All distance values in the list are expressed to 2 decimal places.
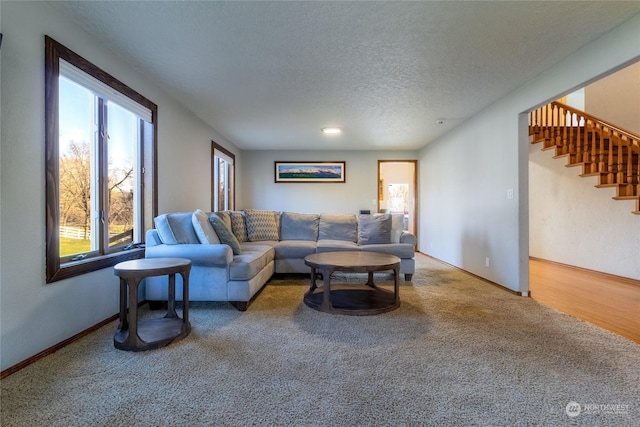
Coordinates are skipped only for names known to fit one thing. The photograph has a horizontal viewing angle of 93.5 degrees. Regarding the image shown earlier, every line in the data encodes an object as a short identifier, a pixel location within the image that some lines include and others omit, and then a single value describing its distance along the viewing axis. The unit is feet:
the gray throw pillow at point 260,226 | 14.66
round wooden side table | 6.48
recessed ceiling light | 16.10
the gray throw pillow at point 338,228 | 15.25
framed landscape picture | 21.72
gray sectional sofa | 9.14
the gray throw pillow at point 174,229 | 9.29
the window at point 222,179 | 16.06
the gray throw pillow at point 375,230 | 14.10
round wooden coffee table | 8.96
